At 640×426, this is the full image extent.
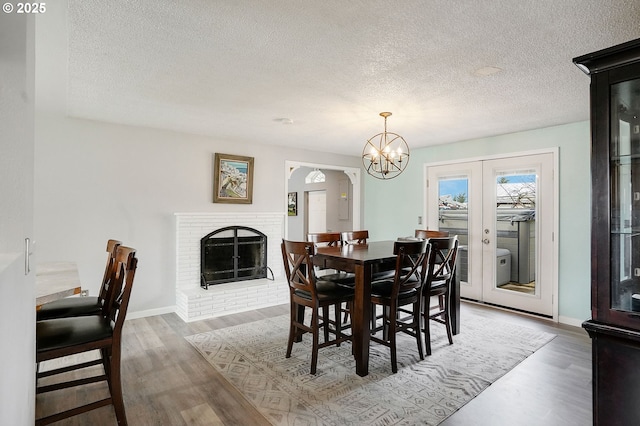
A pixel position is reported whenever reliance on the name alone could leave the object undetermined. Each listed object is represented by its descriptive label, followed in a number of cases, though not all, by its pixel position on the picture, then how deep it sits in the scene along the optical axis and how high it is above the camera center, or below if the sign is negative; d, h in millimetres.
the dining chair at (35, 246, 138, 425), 1837 -694
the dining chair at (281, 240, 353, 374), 2744 -682
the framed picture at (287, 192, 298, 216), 8123 +250
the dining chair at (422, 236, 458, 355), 3127 -629
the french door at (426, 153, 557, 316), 4289 -140
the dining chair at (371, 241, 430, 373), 2771 -667
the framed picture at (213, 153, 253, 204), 4738 +490
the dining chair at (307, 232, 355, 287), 3762 -328
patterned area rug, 2236 -1281
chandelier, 3420 +939
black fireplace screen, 4637 -599
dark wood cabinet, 1507 -5
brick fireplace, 4227 -984
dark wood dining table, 2713 -579
